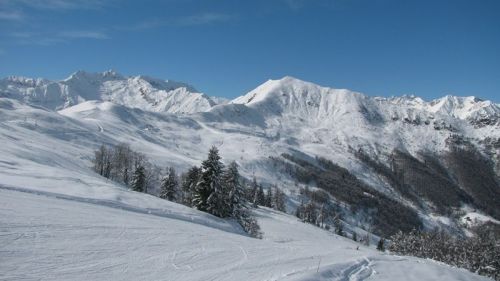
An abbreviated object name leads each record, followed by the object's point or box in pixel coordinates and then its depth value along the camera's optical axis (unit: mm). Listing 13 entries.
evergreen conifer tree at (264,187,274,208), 130125
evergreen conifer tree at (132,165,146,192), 82438
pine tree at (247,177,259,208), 107469
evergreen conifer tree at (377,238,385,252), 101975
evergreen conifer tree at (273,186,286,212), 141012
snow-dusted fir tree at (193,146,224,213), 50875
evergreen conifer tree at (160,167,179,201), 77031
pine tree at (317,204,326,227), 139762
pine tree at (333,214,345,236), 126062
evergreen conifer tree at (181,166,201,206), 62047
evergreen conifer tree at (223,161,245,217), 53562
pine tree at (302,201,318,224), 136825
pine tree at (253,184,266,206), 127088
